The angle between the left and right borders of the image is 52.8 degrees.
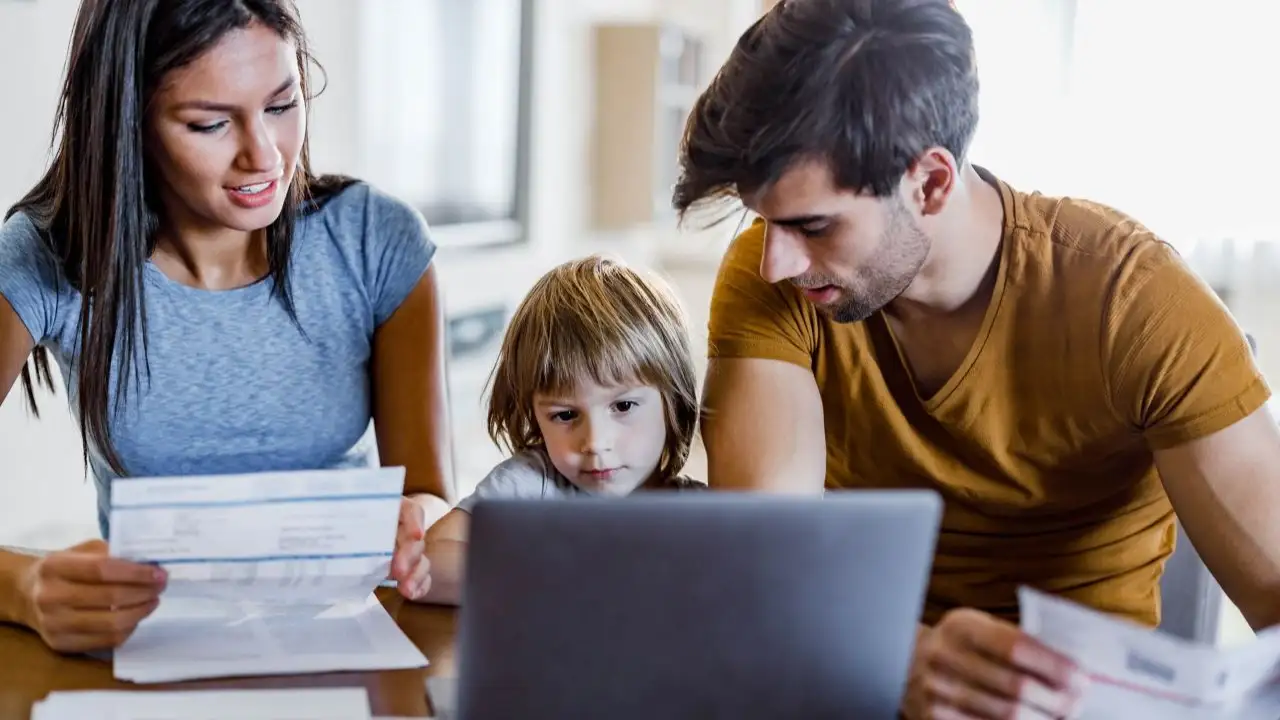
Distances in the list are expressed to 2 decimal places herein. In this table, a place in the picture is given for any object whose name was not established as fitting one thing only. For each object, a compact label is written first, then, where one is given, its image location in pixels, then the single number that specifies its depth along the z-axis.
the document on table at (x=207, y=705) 0.98
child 1.40
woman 1.32
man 1.21
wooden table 1.01
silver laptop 0.74
